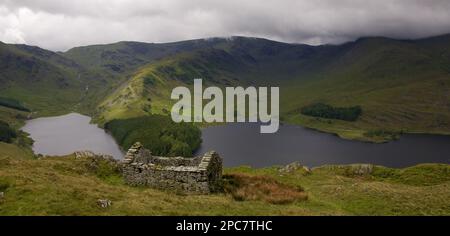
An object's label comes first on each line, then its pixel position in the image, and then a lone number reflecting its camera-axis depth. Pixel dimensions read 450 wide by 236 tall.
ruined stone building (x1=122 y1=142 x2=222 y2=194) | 33.66
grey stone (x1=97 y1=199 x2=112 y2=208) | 26.59
